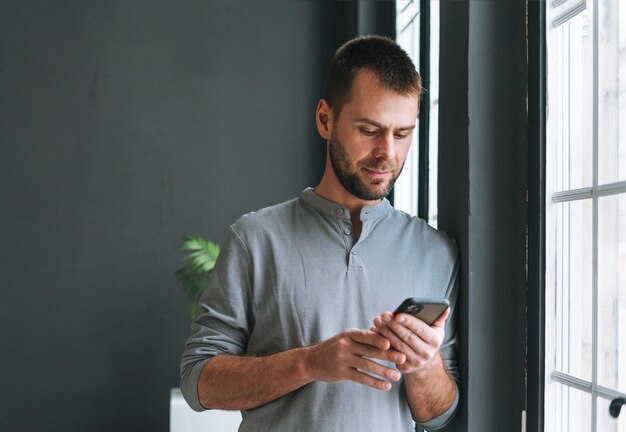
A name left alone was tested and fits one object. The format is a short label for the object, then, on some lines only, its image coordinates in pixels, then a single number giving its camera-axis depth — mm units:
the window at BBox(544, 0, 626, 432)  1482
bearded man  1633
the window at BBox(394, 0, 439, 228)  2758
